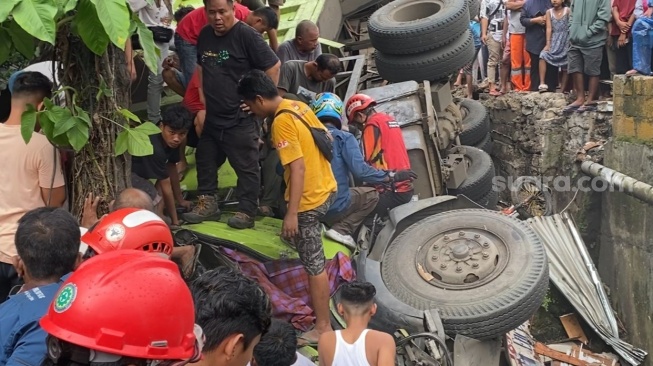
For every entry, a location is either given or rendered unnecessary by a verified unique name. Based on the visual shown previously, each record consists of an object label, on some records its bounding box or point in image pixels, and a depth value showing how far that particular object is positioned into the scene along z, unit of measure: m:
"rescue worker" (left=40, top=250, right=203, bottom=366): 1.68
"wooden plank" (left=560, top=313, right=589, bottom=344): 8.15
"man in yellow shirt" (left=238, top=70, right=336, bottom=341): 4.34
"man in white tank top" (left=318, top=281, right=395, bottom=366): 3.63
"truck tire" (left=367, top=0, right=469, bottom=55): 7.77
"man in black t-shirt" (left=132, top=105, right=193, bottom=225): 4.68
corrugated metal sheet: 8.02
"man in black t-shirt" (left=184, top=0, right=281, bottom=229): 4.96
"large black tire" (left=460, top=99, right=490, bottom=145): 9.88
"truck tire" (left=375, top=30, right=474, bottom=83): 7.89
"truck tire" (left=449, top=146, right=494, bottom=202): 8.20
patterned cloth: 4.59
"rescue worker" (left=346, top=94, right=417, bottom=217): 5.91
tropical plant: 2.85
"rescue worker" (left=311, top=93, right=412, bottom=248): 5.26
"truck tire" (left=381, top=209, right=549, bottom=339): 4.96
